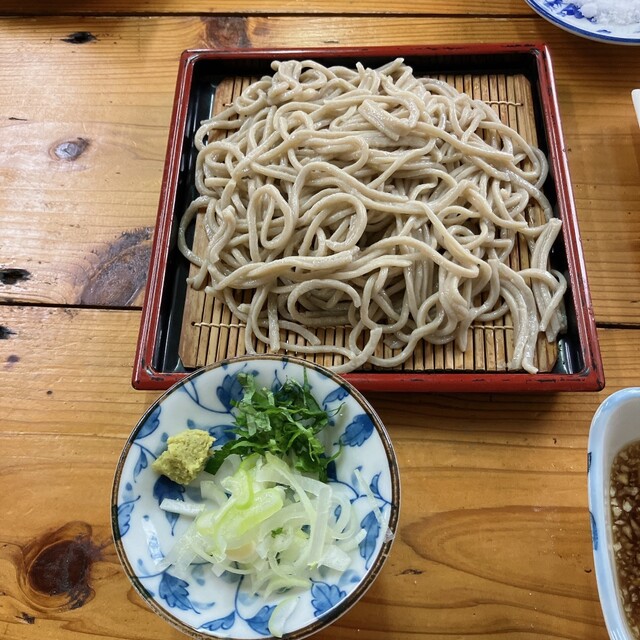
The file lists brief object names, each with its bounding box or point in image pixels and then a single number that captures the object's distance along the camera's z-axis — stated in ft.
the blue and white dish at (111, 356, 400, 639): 1.04
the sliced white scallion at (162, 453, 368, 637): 1.07
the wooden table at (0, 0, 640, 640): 1.25
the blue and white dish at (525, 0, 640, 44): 1.75
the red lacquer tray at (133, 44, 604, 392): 1.35
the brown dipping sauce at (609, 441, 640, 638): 1.08
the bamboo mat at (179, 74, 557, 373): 1.41
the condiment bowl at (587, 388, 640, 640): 1.05
